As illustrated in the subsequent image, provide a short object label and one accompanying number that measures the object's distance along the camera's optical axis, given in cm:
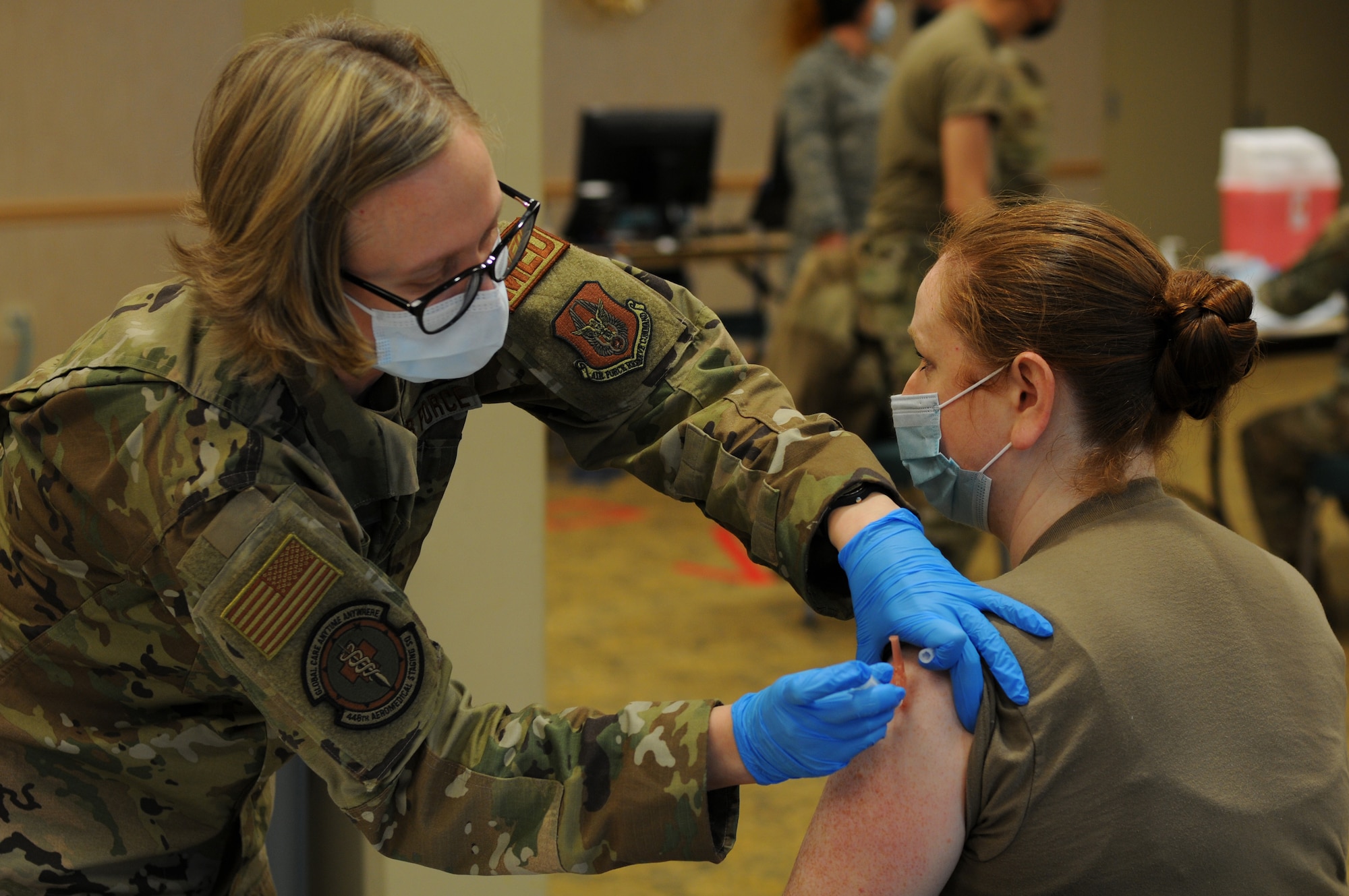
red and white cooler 393
